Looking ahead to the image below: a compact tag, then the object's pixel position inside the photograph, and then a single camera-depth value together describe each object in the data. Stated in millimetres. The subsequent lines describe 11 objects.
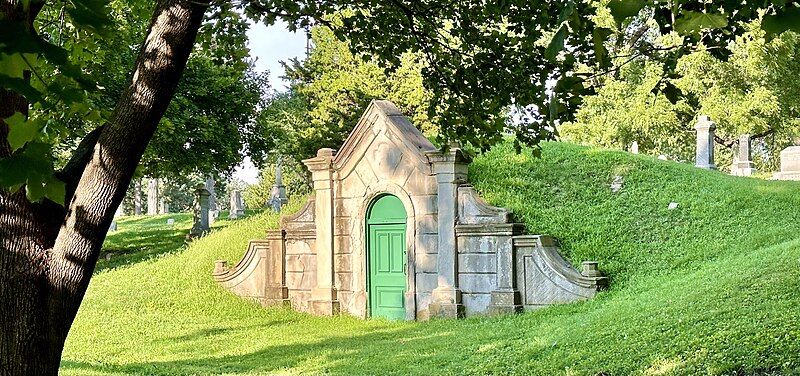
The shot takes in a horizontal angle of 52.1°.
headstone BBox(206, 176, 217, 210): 37294
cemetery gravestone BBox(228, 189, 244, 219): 33094
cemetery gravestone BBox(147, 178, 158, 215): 46938
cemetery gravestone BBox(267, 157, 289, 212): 31433
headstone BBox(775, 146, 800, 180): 20953
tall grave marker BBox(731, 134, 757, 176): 26712
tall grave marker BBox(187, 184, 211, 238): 25562
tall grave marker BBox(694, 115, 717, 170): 21922
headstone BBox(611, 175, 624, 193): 16828
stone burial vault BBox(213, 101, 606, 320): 13867
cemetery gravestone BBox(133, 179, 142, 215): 49156
